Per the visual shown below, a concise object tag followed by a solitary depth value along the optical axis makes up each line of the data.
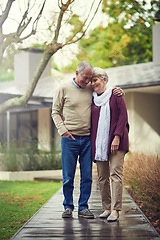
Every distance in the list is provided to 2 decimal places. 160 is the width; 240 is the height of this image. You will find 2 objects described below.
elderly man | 4.37
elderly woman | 4.20
